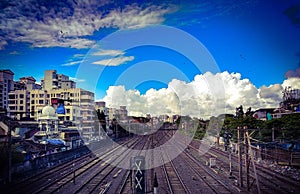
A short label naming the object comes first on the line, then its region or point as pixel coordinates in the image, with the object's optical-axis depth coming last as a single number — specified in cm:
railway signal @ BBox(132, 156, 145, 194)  994
